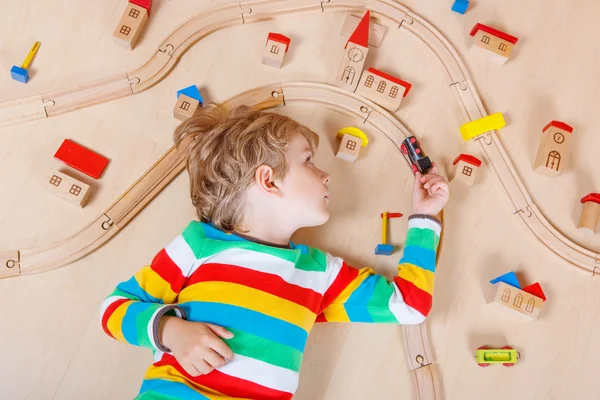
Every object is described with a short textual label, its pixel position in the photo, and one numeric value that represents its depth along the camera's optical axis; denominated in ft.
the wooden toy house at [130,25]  4.07
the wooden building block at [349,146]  3.89
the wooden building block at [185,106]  3.93
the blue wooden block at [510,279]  3.72
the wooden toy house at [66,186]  3.72
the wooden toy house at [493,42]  4.16
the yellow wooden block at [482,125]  4.00
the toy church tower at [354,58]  4.04
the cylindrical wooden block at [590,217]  3.83
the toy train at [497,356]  3.61
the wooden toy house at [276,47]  4.03
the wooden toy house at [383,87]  3.97
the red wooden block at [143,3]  4.12
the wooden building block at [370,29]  4.24
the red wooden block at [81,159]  3.83
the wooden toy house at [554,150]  3.93
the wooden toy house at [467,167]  3.86
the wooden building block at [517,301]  3.66
